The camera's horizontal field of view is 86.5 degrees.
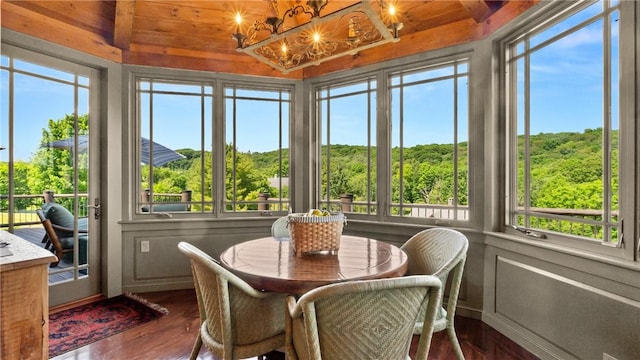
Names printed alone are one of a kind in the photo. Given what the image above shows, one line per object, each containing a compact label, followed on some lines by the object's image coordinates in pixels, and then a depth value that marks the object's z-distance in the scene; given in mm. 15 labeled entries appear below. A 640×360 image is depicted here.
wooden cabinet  1381
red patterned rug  2439
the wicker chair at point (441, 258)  1819
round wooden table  1518
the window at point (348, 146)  3539
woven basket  1920
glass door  2812
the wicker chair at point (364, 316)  1149
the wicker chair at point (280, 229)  2767
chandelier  1847
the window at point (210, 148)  3584
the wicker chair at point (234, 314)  1479
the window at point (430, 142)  3053
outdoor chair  3025
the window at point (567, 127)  1911
